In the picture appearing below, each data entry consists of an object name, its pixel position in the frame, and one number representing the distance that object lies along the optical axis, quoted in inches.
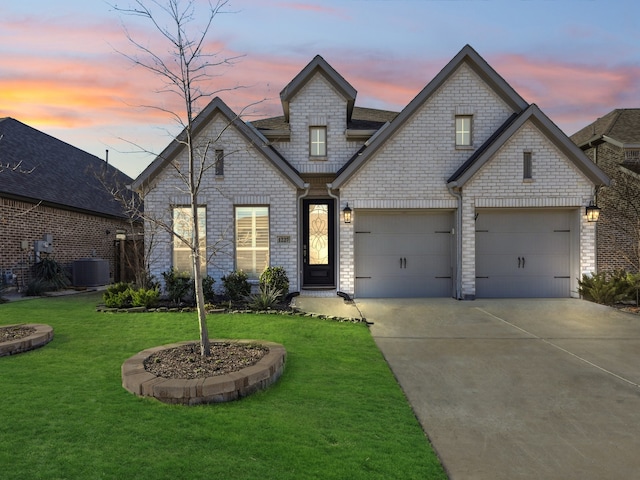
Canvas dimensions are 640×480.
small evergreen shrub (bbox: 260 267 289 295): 434.9
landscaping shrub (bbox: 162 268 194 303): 424.5
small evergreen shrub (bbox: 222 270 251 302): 428.8
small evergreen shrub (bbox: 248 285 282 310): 387.9
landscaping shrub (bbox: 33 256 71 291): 565.9
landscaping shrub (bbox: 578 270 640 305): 419.5
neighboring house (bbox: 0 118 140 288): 548.4
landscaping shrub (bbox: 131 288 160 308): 394.9
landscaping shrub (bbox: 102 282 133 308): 394.6
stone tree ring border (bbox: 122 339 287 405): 167.5
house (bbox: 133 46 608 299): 453.1
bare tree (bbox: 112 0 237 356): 212.7
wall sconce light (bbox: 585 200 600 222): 434.3
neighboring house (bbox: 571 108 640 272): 625.9
